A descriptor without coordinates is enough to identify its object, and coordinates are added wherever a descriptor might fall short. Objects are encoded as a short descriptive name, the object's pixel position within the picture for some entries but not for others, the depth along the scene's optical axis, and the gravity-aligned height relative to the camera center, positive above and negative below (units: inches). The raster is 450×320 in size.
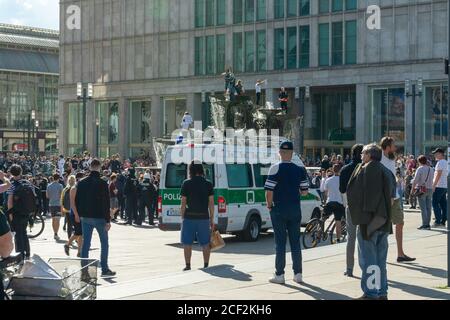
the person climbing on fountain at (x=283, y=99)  1541.6 +129.0
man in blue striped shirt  461.4 -17.8
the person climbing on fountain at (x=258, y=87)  1582.2 +155.1
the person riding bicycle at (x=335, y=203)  738.8 -28.9
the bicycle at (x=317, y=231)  736.3 -54.3
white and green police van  792.9 -21.4
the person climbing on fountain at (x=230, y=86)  1373.0 +135.9
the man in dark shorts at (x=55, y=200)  917.8 -31.6
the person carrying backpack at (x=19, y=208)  644.7 -27.8
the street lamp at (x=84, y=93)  1989.4 +186.7
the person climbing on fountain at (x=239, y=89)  1365.7 +130.9
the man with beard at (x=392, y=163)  483.5 +3.7
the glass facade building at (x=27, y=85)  4045.3 +426.6
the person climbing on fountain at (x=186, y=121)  1471.5 +85.7
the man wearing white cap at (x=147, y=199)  1161.4 -39.4
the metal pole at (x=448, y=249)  423.2 -40.3
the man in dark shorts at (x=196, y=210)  561.6 -25.9
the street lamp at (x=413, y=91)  1979.6 +189.1
